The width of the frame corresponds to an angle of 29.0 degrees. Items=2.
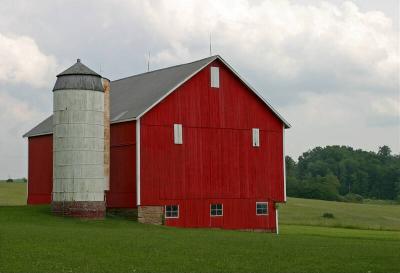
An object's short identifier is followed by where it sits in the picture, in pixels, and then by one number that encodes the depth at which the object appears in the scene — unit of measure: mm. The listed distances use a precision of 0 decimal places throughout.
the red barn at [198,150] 40688
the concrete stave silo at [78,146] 39219
